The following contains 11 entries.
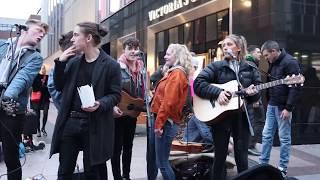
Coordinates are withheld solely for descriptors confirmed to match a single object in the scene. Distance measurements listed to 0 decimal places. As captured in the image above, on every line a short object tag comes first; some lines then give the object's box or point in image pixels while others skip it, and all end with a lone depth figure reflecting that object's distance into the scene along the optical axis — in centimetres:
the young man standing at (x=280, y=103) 467
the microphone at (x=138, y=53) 427
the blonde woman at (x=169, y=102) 366
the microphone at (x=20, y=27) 329
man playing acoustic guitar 414
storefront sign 1071
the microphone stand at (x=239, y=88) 341
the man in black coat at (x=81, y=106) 291
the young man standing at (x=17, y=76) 320
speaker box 198
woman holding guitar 356
